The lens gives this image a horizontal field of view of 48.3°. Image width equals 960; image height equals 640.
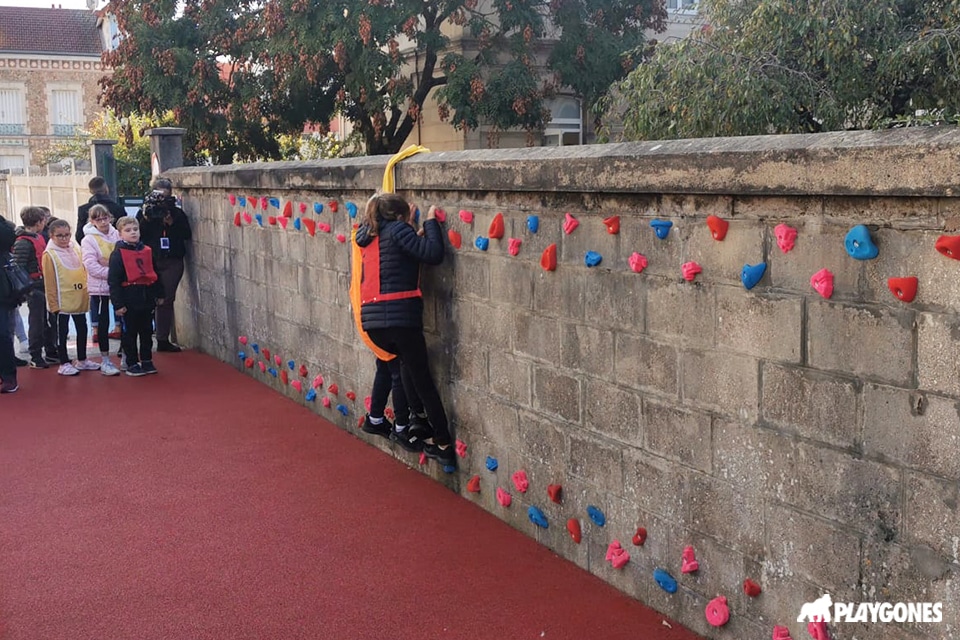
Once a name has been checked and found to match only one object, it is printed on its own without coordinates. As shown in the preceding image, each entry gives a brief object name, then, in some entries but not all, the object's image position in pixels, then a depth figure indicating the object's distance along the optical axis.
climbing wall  3.33
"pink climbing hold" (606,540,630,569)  4.77
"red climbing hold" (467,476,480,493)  6.07
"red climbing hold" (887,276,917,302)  3.29
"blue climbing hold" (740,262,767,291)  3.87
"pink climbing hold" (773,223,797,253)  3.71
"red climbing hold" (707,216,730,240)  4.02
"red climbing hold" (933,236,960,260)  3.14
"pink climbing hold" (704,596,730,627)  4.15
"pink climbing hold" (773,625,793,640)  3.88
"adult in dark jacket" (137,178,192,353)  11.15
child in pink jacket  10.27
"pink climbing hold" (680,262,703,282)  4.18
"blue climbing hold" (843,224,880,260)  3.40
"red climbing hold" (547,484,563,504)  5.26
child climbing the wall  6.19
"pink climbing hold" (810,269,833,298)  3.57
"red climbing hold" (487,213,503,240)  5.55
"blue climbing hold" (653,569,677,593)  4.46
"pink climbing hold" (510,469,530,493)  5.55
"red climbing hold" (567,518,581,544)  5.12
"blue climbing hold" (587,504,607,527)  4.94
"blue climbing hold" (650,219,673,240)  4.32
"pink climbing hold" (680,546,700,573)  4.33
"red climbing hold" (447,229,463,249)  6.02
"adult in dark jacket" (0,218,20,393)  9.45
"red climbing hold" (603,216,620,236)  4.61
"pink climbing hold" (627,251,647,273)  4.48
